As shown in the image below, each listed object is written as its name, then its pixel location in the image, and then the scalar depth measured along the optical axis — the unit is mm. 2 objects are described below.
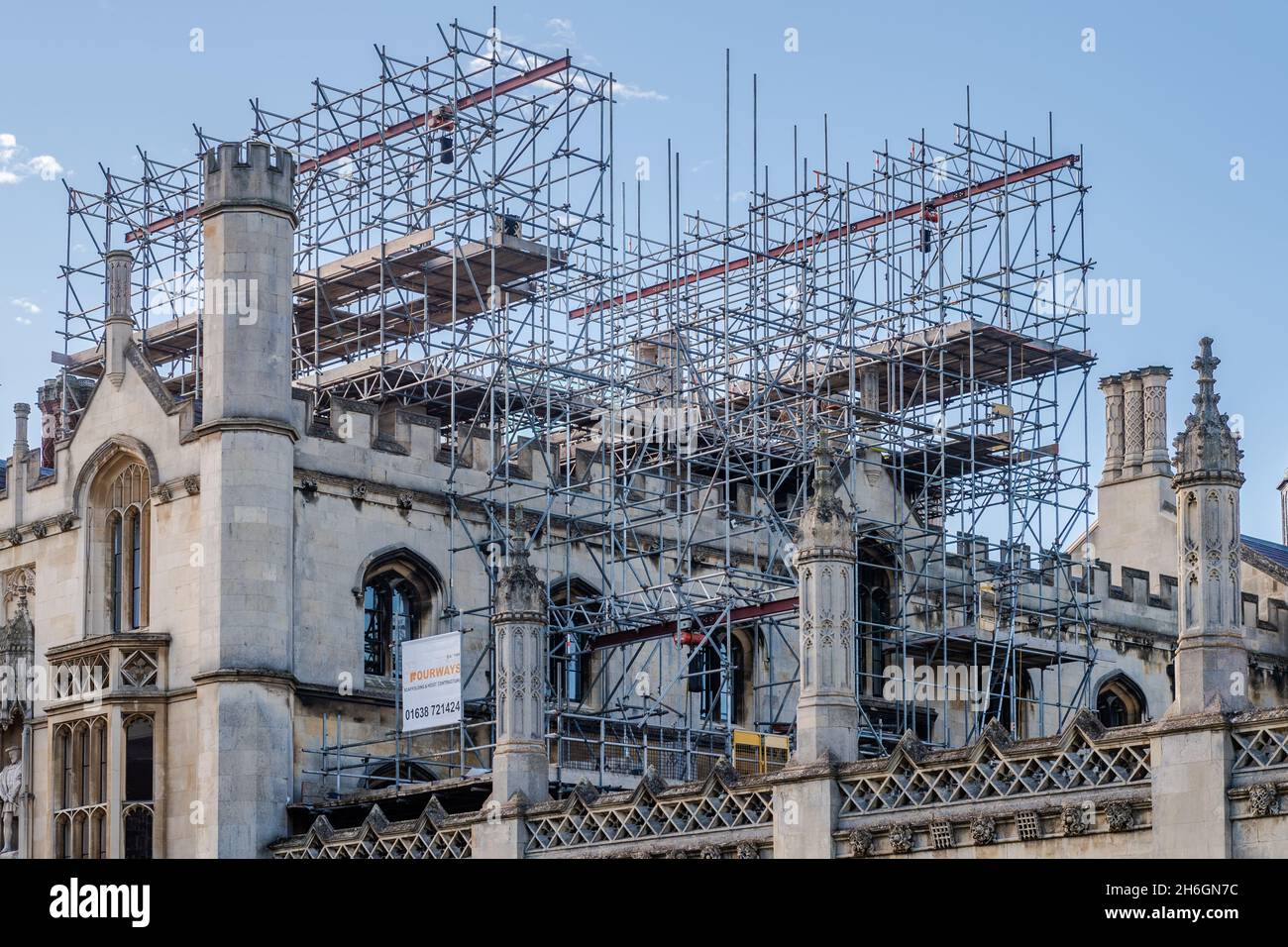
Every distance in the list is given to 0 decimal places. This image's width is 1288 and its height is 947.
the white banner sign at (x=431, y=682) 38875
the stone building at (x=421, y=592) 37875
